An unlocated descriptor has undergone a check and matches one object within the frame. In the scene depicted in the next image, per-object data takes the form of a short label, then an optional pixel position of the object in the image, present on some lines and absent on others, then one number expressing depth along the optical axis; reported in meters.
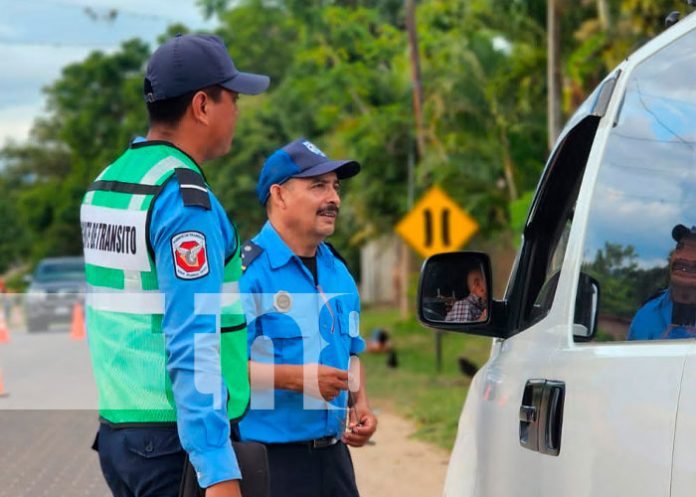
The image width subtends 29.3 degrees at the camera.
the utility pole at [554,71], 16.98
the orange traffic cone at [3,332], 24.02
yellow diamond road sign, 17.97
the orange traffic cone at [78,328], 24.75
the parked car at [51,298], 28.62
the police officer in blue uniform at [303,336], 4.29
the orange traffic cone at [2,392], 13.59
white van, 2.60
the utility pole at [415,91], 24.45
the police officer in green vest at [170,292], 3.03
